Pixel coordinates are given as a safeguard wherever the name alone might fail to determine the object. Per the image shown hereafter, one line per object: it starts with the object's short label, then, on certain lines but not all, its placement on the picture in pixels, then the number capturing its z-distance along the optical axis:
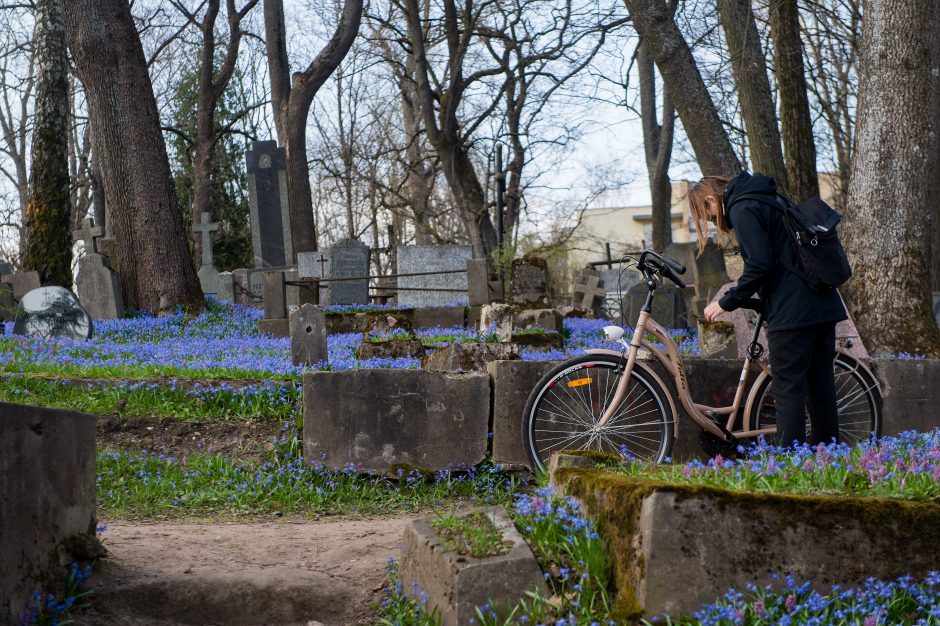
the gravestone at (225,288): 23.59
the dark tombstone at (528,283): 12.33
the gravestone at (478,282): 13.88
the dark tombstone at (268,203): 25.20
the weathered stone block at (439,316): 13.89
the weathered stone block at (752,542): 3.19
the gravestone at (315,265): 17.95
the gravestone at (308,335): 8.33
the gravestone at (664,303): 14.84
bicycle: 5.53
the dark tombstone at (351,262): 17.39
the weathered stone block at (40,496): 3.28
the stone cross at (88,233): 21.27
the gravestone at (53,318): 11.79
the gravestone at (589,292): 20.41
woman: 4.75
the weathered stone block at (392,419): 6.73
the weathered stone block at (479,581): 3.37
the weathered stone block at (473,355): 7.75
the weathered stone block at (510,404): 6.61
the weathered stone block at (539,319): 11.67
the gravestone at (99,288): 14.08
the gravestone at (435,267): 18.92
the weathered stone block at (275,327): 13.36
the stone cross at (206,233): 24.48
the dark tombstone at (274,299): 13.52
